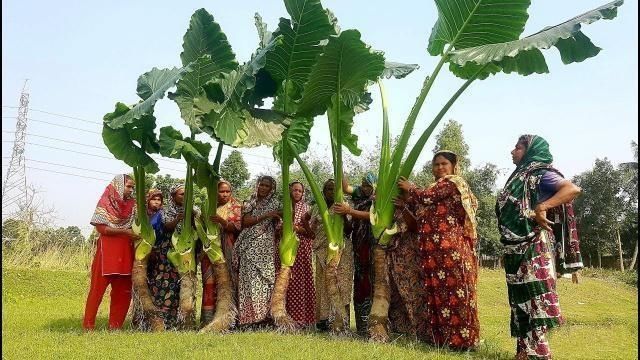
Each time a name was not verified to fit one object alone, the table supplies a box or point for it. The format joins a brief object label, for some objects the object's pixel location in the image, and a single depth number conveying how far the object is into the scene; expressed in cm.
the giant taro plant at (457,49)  499
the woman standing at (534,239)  416
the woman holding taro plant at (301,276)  582
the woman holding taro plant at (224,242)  575
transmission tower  1766
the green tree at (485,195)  3015
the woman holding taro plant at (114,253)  570
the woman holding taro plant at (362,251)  567
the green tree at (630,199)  3158
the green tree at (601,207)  3238
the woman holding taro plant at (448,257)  451
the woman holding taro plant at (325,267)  546
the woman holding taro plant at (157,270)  581
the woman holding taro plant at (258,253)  557
